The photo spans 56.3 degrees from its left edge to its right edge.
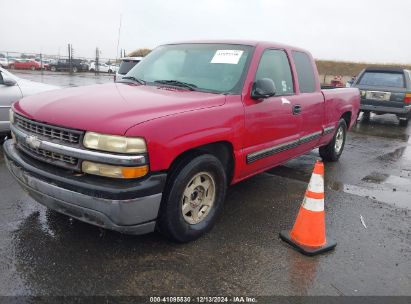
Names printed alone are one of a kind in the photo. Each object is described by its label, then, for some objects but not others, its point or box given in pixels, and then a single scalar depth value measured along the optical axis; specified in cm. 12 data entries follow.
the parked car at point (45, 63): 3539
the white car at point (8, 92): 600
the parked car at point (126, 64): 1199
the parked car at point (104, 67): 3788
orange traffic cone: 342
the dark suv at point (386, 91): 1134
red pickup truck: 278
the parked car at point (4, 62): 3282
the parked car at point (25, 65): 3345
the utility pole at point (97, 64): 3565
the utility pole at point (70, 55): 3308
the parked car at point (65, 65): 3444
